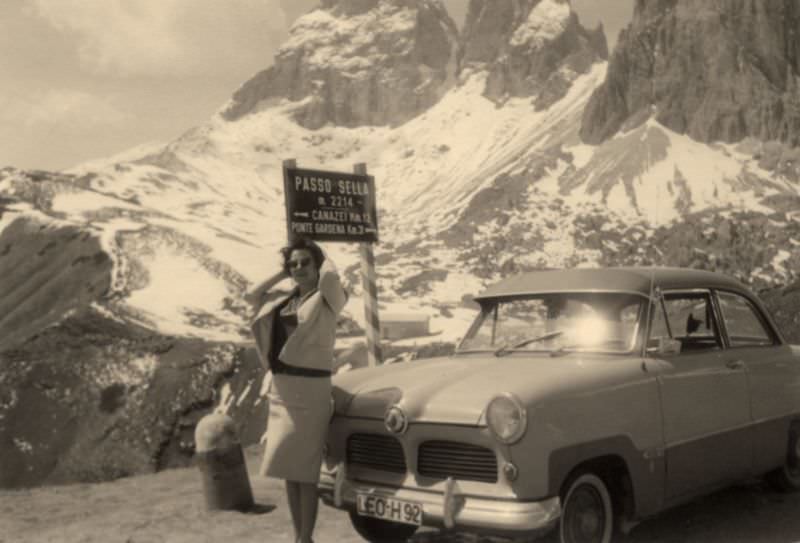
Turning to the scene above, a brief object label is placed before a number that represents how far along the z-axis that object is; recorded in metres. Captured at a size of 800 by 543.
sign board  9.02
